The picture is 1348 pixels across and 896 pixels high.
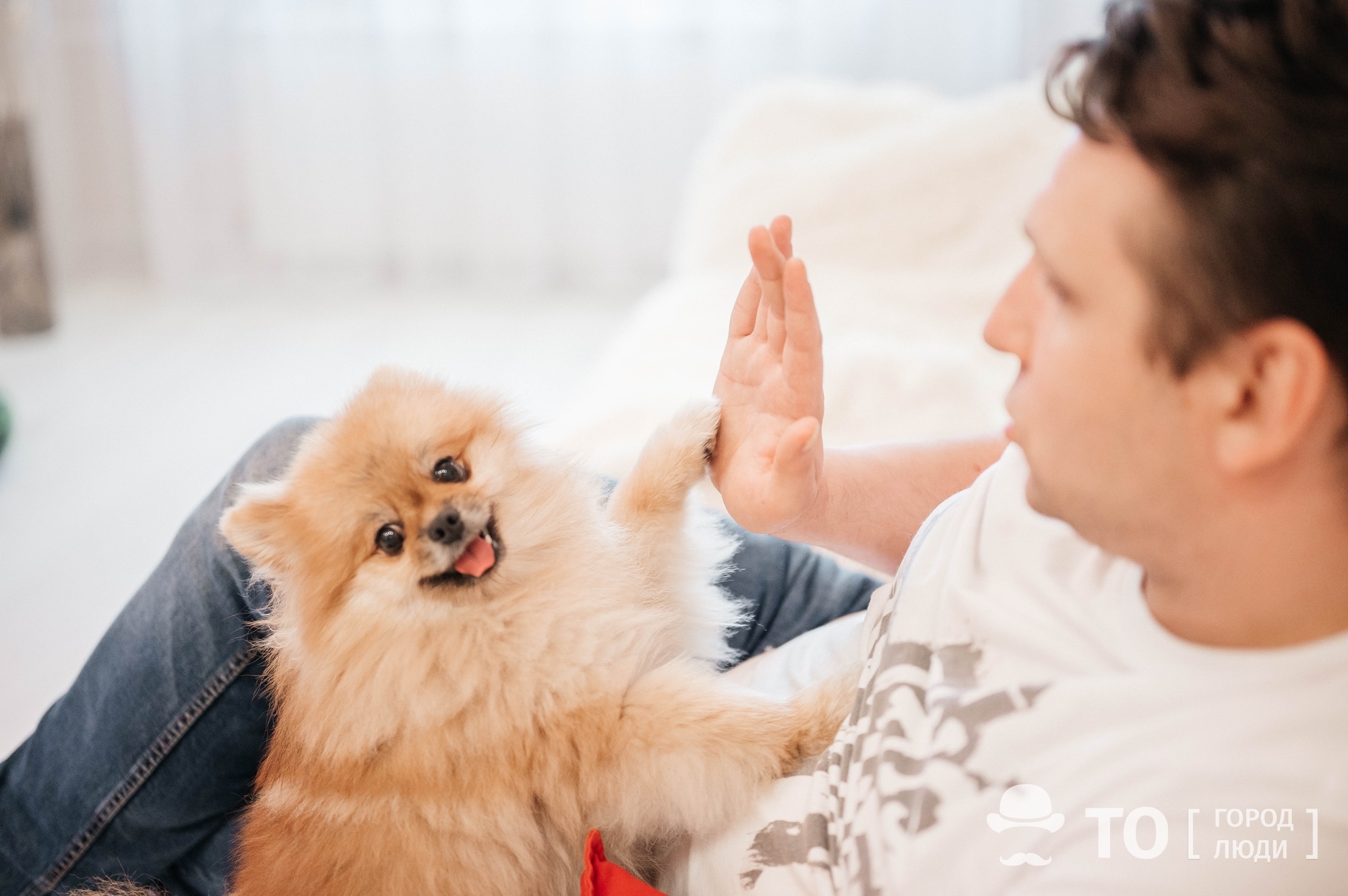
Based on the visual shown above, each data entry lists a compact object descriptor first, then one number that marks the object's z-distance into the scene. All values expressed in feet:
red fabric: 2.93
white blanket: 6.62
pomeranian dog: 3.43
